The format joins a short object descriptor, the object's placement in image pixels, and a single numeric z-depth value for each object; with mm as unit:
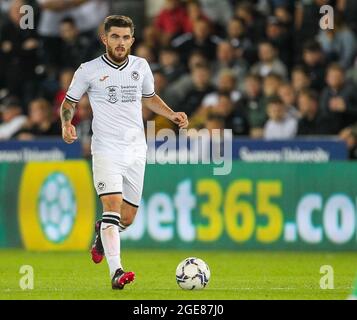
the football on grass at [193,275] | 11438
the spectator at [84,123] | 19425
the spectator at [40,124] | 20172
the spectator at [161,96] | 19078
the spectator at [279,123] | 18844
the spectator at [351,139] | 18156
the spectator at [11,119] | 20562
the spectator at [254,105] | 19344
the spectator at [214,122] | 18766
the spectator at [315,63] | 19453
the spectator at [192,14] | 20969
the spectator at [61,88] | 20639
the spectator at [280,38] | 20203
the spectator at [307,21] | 19984
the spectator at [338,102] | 18656
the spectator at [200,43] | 20766
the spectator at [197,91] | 19938
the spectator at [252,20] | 20609
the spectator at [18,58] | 21469
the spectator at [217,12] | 21359
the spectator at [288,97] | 19078
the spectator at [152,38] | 21172
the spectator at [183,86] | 20094
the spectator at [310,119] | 18656
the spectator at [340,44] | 19750
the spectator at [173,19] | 21391
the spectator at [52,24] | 21812
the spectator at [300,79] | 19281
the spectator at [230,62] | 20250
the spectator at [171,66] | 20578
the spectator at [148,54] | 20797
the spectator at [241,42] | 20438
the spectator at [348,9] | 20094
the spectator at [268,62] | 19938
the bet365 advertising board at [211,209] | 17000
